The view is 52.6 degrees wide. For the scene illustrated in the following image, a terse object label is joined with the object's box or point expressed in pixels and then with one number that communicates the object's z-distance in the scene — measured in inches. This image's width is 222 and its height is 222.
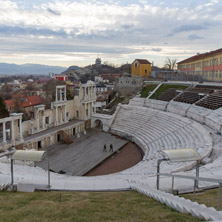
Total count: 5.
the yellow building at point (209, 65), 1540.4
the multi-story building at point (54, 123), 976.3
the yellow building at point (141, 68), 2149.2
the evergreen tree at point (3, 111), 1357.0
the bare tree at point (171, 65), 3142.0
